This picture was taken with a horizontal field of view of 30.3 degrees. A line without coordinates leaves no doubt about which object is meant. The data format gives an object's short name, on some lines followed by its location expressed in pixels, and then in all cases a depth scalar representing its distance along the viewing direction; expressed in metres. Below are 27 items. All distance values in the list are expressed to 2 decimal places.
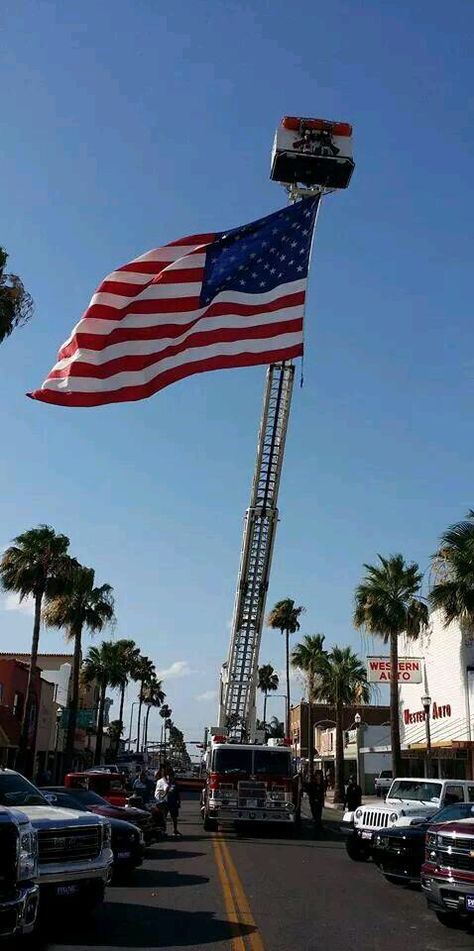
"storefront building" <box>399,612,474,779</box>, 36.47
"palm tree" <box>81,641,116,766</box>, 70.56
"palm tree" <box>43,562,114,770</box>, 44.25
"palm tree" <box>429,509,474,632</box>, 31.16
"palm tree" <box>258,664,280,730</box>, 97.75
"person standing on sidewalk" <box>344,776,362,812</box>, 24.45
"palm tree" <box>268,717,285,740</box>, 126.36
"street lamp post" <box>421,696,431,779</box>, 34.03
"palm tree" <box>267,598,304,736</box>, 77.06
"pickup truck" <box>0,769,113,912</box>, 10.36
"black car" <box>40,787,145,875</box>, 14.19
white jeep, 16.72
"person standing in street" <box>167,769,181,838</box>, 23.20
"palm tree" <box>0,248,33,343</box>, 18.14
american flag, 13.76
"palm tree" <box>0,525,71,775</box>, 39.28
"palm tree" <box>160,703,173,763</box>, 156.88
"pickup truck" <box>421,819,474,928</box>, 10.48
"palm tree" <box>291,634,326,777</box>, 64.88
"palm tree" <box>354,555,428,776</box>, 38.47
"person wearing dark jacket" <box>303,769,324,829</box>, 28.48
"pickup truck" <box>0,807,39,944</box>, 7.73
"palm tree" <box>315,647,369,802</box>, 56.50
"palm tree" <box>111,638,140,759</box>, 73.88
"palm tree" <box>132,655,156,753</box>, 98.76
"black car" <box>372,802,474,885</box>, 13.86
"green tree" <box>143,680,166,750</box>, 119.10
